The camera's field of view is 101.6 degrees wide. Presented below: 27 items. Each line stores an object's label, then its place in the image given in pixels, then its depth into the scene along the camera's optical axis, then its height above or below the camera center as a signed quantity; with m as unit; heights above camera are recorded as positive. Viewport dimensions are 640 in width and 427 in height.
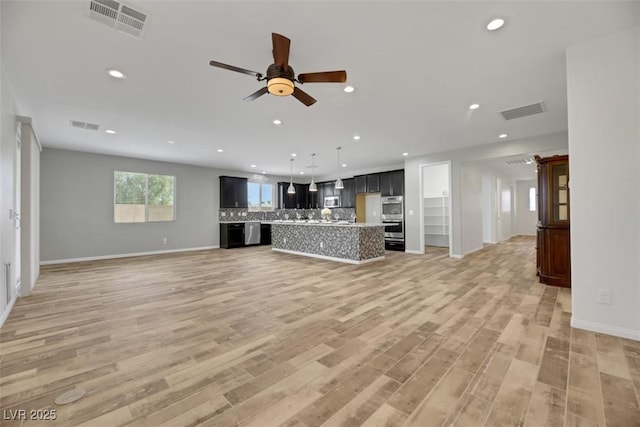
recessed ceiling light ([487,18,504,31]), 2.13 +1.57
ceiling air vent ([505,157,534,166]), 7.11 +1.42
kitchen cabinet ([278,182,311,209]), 10.45 +0.69
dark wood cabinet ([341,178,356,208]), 9.25 +0.71
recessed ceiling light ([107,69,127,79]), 2.82 +1.57
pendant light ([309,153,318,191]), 7.08 +1.57
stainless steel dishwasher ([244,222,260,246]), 8.92 -0.65
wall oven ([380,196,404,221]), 7.73 +0.15
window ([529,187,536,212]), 11.24 +0.52
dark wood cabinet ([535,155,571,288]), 3.89 -0.15
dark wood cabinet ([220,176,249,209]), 8.82 +0.78
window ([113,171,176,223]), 7.02 +0.53
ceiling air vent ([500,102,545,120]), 3.79 +1.53
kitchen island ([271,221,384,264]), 5.77 -0.66
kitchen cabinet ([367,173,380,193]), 8.42 +0.99
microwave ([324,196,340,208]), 9.88 +0.46
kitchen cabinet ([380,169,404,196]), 7.81 +0.92
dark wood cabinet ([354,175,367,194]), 8.80 +1.01
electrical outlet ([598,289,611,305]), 2.40 -0.79
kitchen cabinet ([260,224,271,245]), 9.39 -0.71
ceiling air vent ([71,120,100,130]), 4.42 +1.58
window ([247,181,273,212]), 9.75 +0.71
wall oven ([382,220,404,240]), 7.61 -0.50
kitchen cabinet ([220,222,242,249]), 8.55 -0.67
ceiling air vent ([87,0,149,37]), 1.96 +1.58
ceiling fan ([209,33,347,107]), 2.20 +1.22
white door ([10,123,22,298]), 3.48 +0.14
